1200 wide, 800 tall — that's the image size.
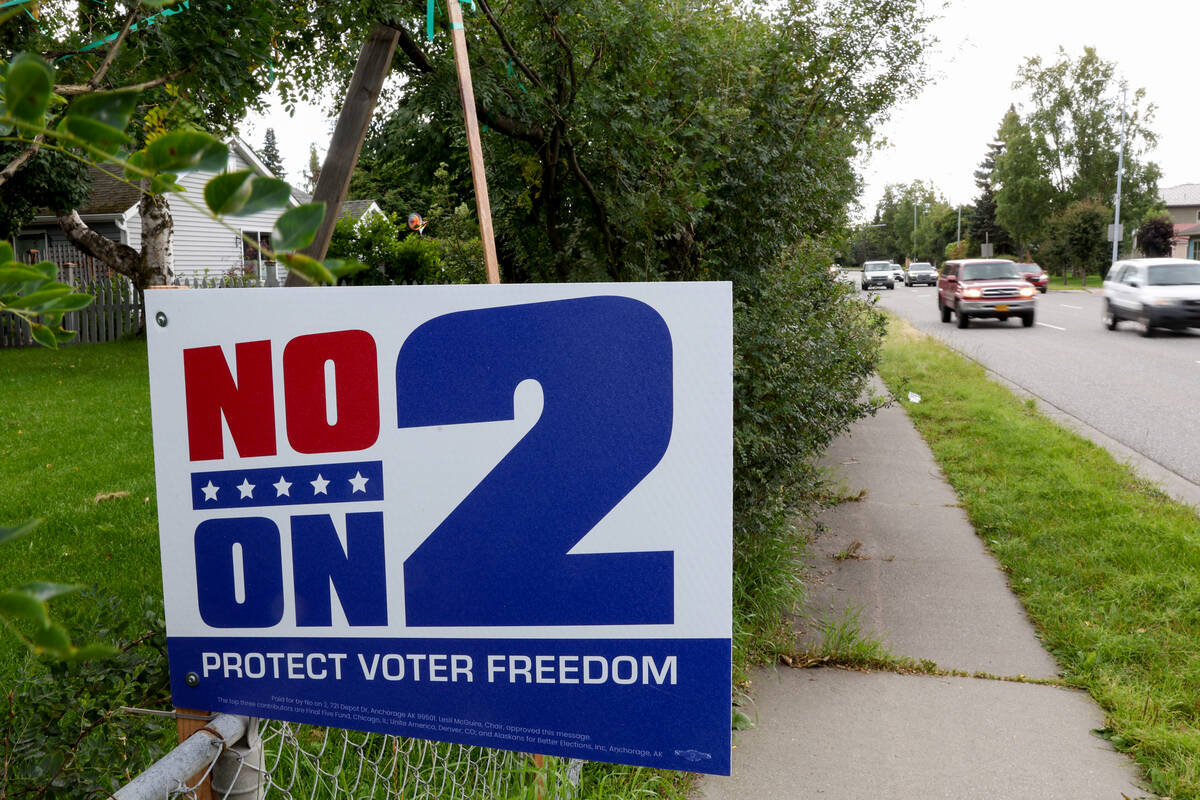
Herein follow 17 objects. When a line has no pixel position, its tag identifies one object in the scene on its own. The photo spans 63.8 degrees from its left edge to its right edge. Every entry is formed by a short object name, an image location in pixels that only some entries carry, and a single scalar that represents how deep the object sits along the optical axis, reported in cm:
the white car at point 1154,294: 1825
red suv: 2144
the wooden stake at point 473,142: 272
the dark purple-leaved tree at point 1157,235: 5634
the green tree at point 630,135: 395
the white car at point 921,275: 5547
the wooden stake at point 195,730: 180
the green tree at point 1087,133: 5316
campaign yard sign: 163
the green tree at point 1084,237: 5166
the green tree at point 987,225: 8300
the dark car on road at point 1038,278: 3199
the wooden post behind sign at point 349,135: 290
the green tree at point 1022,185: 5769
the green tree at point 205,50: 313
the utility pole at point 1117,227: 4546
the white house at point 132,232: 2212
